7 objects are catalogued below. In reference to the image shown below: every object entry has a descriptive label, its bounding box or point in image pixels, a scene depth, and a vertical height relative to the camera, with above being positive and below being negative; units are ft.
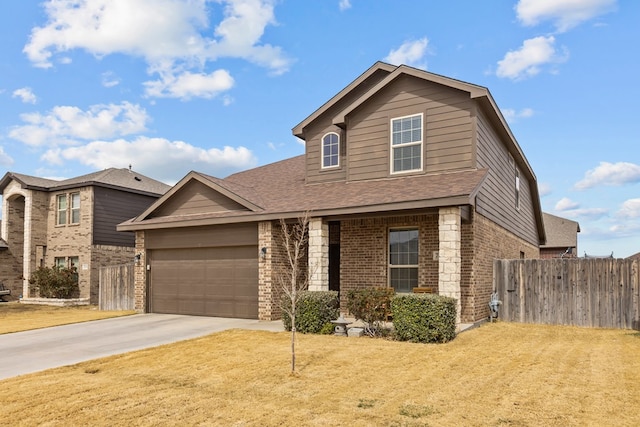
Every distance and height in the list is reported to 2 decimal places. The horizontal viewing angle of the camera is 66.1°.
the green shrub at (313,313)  38.60 -5.25
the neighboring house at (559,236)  126.72 +3.21
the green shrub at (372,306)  36.40 -4.41
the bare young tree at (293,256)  47.34 -1.41
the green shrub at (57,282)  75.82 -5.66
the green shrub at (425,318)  33.45 -4.86
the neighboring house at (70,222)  77.87 +3.87
